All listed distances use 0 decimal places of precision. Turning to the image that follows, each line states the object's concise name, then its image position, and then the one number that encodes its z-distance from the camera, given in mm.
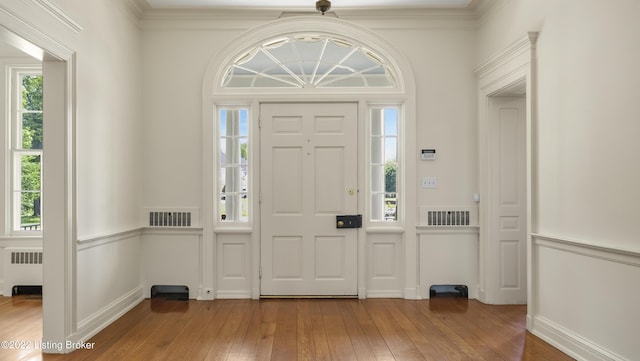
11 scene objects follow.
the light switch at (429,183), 4973
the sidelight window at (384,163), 5094
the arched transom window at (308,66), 5035
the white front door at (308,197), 4953
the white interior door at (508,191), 4715
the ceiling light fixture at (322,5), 3404
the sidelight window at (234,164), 5070
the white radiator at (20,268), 5078
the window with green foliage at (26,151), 5207
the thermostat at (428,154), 4957
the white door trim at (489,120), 3795
